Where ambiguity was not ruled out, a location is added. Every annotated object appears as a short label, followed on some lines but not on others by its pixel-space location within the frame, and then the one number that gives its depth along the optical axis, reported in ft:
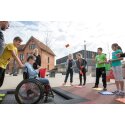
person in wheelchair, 5.93
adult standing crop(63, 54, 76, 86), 7.76
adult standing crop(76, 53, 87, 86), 7.60
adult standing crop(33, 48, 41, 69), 6.52
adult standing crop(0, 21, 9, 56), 5.24
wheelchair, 5.69
